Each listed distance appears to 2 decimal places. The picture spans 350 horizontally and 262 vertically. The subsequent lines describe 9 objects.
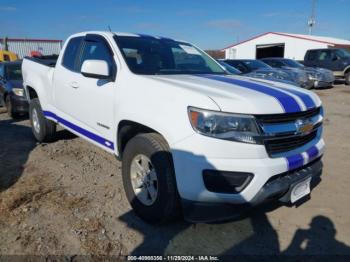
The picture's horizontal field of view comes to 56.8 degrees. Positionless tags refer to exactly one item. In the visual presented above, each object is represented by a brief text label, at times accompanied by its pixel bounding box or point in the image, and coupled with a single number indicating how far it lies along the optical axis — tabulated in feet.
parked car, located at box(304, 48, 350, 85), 54.54
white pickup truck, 8.04
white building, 107.14
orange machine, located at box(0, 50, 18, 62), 66.90
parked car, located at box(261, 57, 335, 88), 47.21
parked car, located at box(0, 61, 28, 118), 27.07
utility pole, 148.77
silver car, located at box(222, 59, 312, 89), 39.24
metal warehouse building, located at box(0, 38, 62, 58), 79.15
